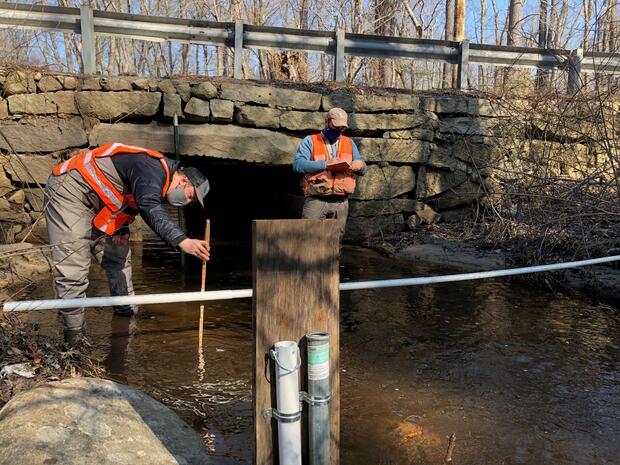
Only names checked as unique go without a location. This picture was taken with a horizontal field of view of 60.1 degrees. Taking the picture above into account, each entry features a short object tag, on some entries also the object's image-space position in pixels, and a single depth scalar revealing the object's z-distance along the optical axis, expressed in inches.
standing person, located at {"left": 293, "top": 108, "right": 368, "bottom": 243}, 219.6
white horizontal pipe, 88.4
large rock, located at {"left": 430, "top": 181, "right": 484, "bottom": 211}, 376.5
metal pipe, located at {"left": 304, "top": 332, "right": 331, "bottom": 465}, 84.4
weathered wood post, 81.7
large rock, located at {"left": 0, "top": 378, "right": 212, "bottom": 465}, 90.6
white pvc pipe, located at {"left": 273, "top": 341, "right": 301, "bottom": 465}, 82.4
